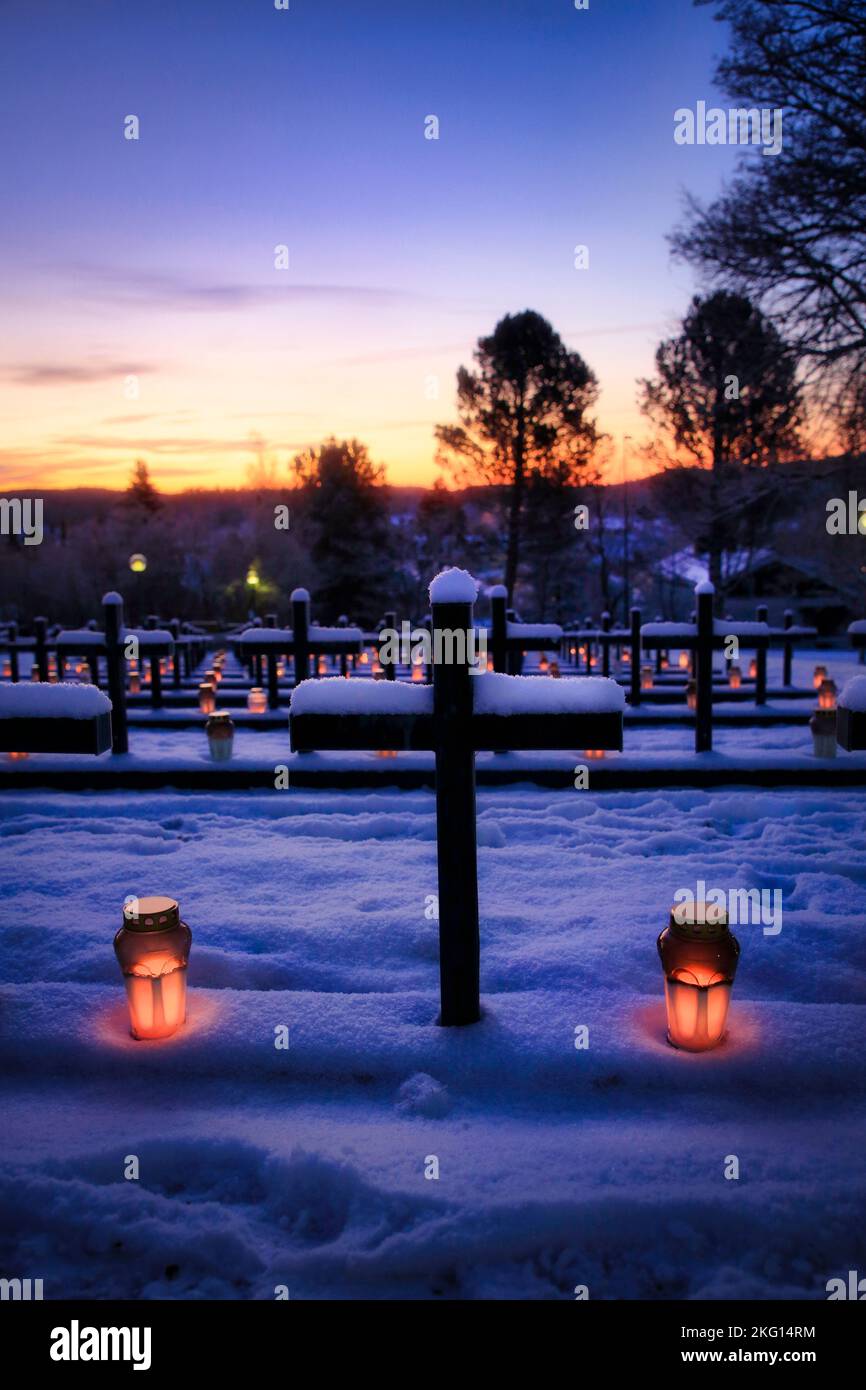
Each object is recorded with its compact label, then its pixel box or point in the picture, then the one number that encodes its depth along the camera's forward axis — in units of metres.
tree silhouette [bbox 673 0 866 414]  10.81
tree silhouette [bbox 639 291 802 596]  13.64
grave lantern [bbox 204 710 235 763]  8.41
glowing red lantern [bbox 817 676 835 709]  11.02
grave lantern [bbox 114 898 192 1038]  3.12
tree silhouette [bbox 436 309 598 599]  31.00
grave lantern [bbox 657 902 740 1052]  2.99
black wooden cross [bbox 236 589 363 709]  10.15
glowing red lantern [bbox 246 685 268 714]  12.35
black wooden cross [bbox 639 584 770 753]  8.78
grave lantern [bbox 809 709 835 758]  8.33
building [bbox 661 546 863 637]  32.84
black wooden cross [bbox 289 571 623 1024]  3.16
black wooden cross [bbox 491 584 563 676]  9.82
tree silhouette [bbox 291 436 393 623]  39.44
